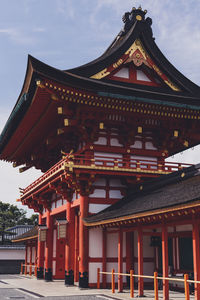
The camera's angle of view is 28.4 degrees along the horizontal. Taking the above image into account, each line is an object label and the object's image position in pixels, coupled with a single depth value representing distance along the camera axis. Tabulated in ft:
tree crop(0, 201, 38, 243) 207.92
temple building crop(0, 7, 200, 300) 65.16
